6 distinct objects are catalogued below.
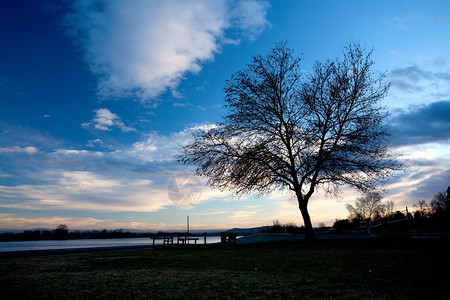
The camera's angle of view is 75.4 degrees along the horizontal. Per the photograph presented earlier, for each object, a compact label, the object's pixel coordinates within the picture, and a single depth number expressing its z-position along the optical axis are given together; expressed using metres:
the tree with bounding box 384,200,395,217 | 98.81
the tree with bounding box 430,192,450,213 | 109.01
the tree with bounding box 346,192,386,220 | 68.00
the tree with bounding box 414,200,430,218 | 124.04
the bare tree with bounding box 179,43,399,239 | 20.53
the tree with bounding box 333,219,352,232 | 66.34
